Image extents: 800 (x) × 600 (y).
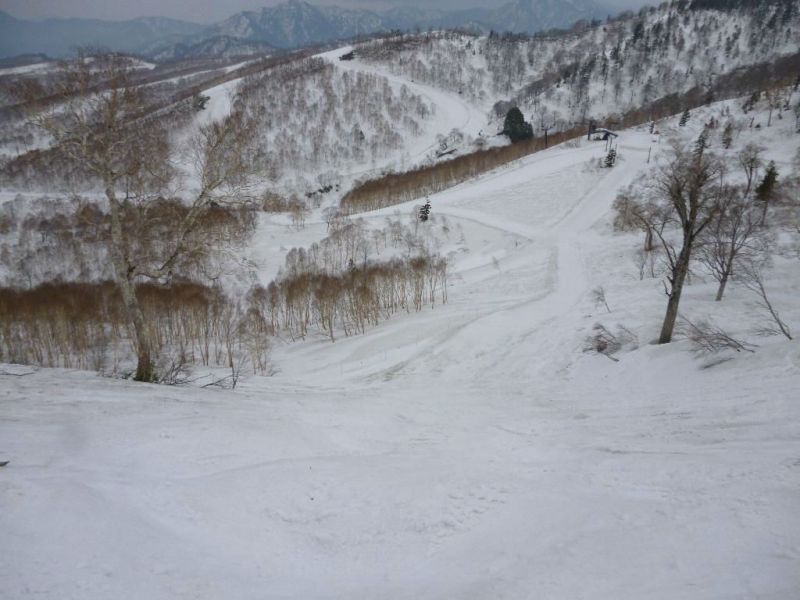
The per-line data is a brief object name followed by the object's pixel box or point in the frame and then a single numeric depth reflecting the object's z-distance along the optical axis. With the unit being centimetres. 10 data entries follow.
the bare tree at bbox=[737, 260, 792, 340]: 1477
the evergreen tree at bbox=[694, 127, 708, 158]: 6032
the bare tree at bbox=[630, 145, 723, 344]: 1551
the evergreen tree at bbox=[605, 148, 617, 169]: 6838
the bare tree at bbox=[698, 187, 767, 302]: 2308
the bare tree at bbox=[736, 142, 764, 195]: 3855
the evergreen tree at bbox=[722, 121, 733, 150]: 6531
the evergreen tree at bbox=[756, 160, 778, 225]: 4147
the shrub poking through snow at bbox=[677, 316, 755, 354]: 1397
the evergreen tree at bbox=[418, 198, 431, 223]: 6400
